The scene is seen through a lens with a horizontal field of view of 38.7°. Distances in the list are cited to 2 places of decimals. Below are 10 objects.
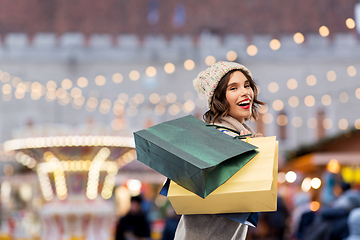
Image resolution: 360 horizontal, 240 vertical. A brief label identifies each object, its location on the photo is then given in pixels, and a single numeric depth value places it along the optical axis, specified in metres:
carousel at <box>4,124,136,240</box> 9.49
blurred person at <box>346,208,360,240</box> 4.56
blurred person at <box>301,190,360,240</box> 5.51
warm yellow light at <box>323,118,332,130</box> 27.27
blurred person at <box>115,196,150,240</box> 7.38
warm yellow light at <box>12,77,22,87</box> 13.27
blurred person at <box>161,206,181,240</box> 6.27
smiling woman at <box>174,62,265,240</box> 2.29
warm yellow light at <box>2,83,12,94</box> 15.36
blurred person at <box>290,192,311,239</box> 8.28
